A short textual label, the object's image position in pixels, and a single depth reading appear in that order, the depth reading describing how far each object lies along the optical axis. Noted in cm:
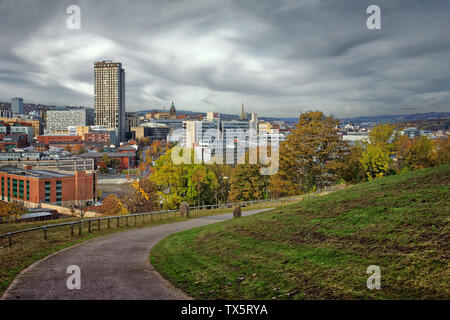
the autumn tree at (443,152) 4540
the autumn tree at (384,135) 5253
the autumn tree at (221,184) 4984
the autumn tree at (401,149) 4738
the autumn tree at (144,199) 4056
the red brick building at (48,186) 6762
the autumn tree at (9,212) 3838
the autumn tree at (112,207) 4381
